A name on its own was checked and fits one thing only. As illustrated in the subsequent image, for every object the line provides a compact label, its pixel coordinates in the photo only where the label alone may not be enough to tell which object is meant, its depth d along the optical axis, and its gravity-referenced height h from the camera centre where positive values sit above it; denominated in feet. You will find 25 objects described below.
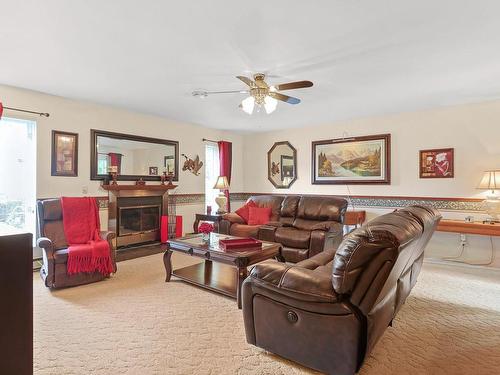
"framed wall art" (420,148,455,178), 15.29 +1.27
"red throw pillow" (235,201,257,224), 16.71 -1.46
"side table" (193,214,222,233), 16.66 -1.99
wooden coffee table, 9.41 -2.50
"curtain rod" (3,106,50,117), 12.53 +3.34
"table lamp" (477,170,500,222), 13.26 -0.05
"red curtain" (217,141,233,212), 21.98 +2.08
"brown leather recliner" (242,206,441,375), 5.33 -2.28
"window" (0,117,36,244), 12.54 +0.61
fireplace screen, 16.51 -1.94
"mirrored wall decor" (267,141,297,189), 21.31 +1.64
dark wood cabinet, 3.32 -1.38
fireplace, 15.93 -1.47
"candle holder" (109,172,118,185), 15.81 +0.51
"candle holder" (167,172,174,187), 18.64 +0.55
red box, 10.18 -2.04
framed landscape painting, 17.40 +1.68
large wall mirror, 15.51 +1.78
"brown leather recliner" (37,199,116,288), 10.49 -2.37
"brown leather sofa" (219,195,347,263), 13.53 -1.99
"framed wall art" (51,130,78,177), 13.89 +1.58
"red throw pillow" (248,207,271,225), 16.33 -1.60
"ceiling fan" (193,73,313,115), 10.15 +3.30
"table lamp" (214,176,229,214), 19.54 -0.65
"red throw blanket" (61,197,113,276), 10.93 -2.16
